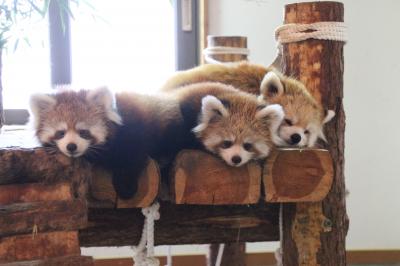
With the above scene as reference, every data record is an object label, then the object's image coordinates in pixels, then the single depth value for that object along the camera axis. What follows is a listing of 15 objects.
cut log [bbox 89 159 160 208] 2.23
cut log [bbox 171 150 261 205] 2.23
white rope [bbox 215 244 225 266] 2.49
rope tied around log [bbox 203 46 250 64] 2.94
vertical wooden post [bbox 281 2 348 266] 2.34
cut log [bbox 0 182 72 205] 2.15
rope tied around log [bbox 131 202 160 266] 2.28
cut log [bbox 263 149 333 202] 2.26
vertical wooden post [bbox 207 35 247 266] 2.85
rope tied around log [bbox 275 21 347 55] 2.43
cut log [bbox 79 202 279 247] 2.32
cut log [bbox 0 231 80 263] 2.13
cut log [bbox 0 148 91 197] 2.16
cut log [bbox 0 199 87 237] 2.13
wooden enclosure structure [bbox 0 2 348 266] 2.14
